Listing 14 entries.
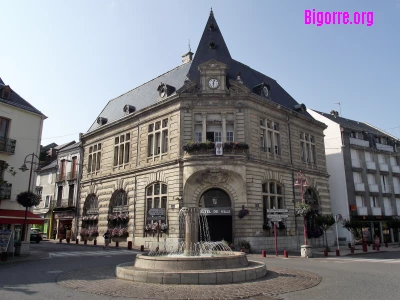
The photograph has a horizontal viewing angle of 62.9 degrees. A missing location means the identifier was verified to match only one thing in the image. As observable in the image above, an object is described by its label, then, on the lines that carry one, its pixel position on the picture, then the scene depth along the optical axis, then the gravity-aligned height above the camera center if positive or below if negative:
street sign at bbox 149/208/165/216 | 22.11 +1.11
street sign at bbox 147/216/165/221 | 22.12 +0.78
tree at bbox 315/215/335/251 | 24.59 +0.60
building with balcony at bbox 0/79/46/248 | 19.88 +5.32
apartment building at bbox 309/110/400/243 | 35.84 +5.91
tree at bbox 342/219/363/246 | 28.80 +0.35
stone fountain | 10.04 -1.32
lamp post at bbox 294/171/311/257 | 20.66 -1.40
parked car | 32.59 -0.67
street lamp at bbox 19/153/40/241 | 18.81 +2.53
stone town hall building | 24.38 +5.90
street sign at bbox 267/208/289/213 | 21.58 +1.18
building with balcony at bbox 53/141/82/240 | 35.69 +4.25
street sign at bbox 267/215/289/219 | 21.39 +0.79
